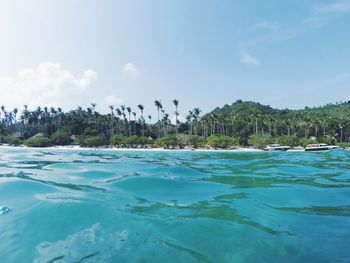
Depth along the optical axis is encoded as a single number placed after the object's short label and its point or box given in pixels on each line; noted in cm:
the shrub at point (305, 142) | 6350
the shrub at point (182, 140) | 6864
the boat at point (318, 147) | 5545
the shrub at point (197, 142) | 6781
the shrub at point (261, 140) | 6550
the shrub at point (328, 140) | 6975
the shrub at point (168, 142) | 6706
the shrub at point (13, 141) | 7794
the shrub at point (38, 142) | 7207
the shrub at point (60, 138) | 8074
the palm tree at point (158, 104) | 8712
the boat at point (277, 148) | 5998
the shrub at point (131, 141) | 7238
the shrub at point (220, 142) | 6444
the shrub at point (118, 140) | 7356
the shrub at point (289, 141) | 6431
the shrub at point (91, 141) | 7338
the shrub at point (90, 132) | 8375
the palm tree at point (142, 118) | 9094
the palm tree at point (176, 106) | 8488
